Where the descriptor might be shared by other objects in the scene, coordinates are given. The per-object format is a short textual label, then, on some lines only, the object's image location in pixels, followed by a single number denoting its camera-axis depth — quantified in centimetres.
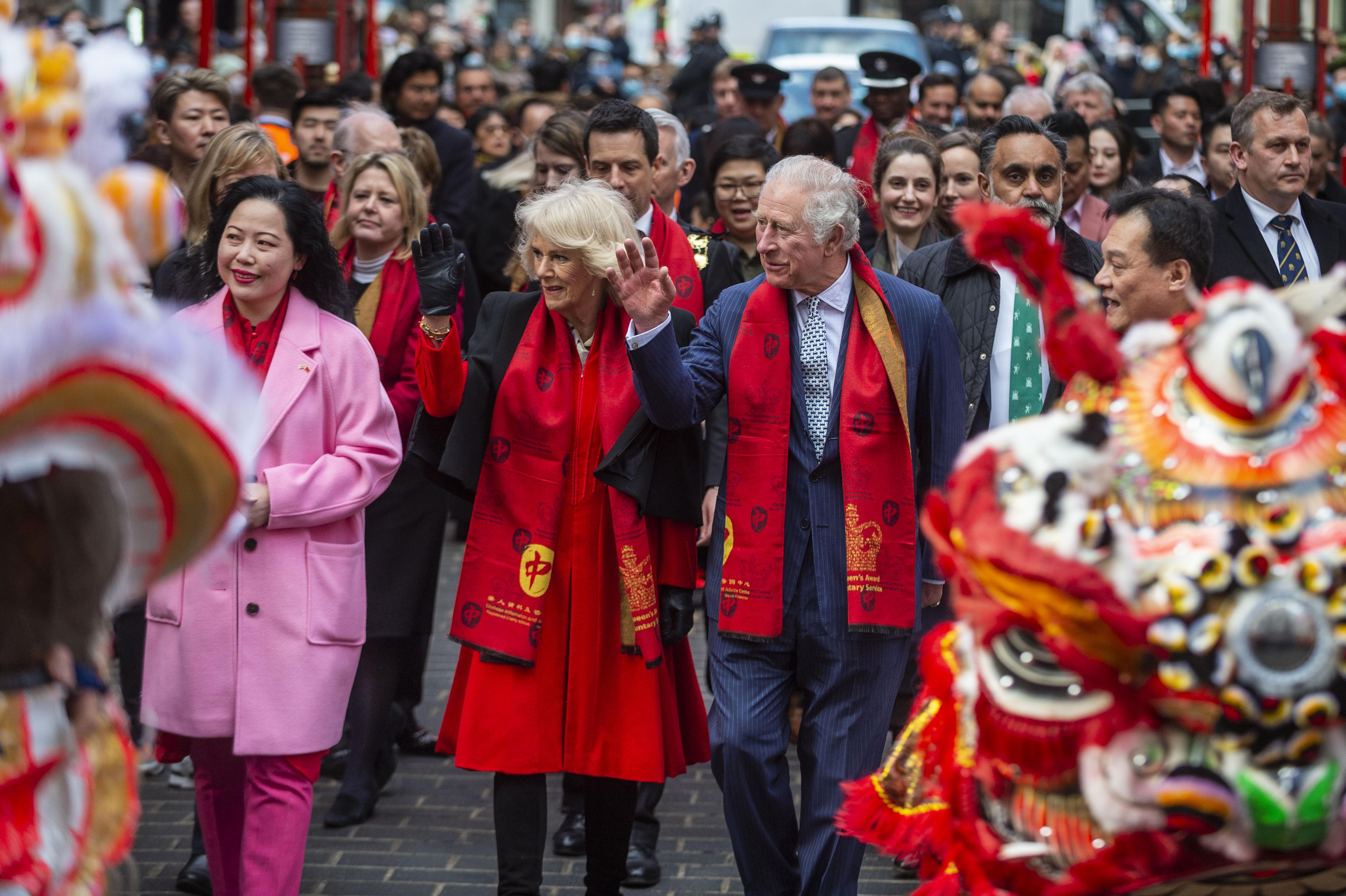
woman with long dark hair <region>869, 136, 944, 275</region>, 1248
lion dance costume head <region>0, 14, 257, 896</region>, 425
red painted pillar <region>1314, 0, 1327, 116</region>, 2077
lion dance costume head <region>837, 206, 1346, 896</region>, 454
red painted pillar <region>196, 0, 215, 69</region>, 2466
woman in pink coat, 837
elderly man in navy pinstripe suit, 837
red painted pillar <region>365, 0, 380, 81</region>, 2867
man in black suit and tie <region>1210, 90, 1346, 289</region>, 1208
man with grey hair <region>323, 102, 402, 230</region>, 1261
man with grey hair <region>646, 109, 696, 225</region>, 1280
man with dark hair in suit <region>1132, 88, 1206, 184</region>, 1836
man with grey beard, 959
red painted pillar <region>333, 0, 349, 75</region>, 2356
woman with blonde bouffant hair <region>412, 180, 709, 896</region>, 865
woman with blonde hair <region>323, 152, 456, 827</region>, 1095
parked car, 3284
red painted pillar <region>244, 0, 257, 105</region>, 2359
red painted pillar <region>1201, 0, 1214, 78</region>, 2792
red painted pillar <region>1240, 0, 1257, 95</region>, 2172
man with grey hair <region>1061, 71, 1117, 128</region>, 1933
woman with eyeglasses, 1352
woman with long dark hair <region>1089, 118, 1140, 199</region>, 1658
